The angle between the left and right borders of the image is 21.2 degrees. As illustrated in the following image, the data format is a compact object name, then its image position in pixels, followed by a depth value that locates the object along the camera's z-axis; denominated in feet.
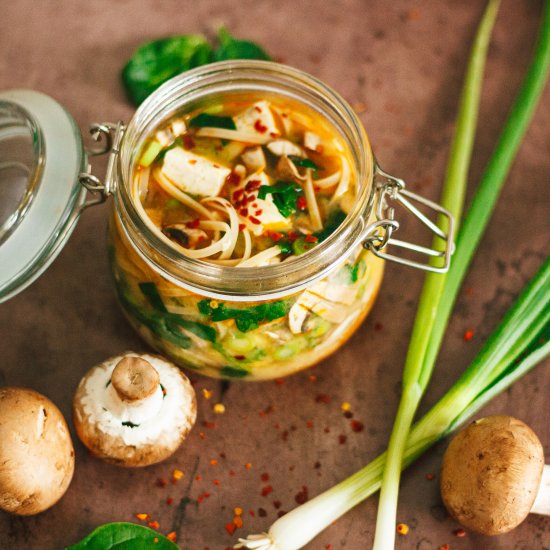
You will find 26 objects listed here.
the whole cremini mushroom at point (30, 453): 1.87
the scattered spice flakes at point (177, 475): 2.00
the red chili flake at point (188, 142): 1.95
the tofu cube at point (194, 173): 1.89
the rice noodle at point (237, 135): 1.94
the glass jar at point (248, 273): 1.81
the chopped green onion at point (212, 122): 1.95
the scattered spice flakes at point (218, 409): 2.05
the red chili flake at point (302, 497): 1.99
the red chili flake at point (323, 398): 2.06
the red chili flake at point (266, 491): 2.00
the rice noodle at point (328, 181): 1.91
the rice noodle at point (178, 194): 1.88
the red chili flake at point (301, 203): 1.89
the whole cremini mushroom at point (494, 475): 1.88
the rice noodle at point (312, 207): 1.89
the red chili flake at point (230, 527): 1.97
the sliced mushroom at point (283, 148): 1.93
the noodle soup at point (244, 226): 1.86
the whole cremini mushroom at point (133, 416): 1.92
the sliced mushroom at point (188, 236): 1.86
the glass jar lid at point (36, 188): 1.88
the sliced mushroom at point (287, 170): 1.90
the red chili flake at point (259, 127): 1.94
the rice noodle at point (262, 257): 1.83
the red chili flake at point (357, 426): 2.04
